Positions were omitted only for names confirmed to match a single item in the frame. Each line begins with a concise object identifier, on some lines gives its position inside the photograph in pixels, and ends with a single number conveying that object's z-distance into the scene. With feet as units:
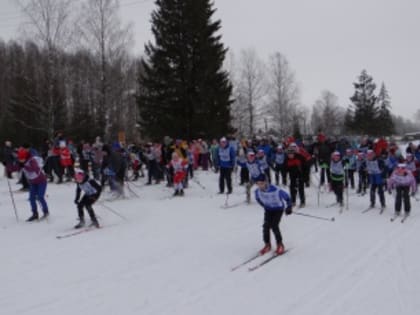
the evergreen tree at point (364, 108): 174.19
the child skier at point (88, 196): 35.12
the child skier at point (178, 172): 50.03
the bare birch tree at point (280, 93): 162.09
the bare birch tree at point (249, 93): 152.76
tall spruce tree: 85.30
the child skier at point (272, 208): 27.22
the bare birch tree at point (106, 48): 90.07
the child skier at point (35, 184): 38.14
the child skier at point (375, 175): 42.86
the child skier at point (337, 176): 44.16
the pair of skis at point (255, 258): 24.44
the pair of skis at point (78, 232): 32.55
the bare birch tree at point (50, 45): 82.65
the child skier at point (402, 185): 38.99
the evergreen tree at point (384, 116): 176.14
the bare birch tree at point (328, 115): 271.28
